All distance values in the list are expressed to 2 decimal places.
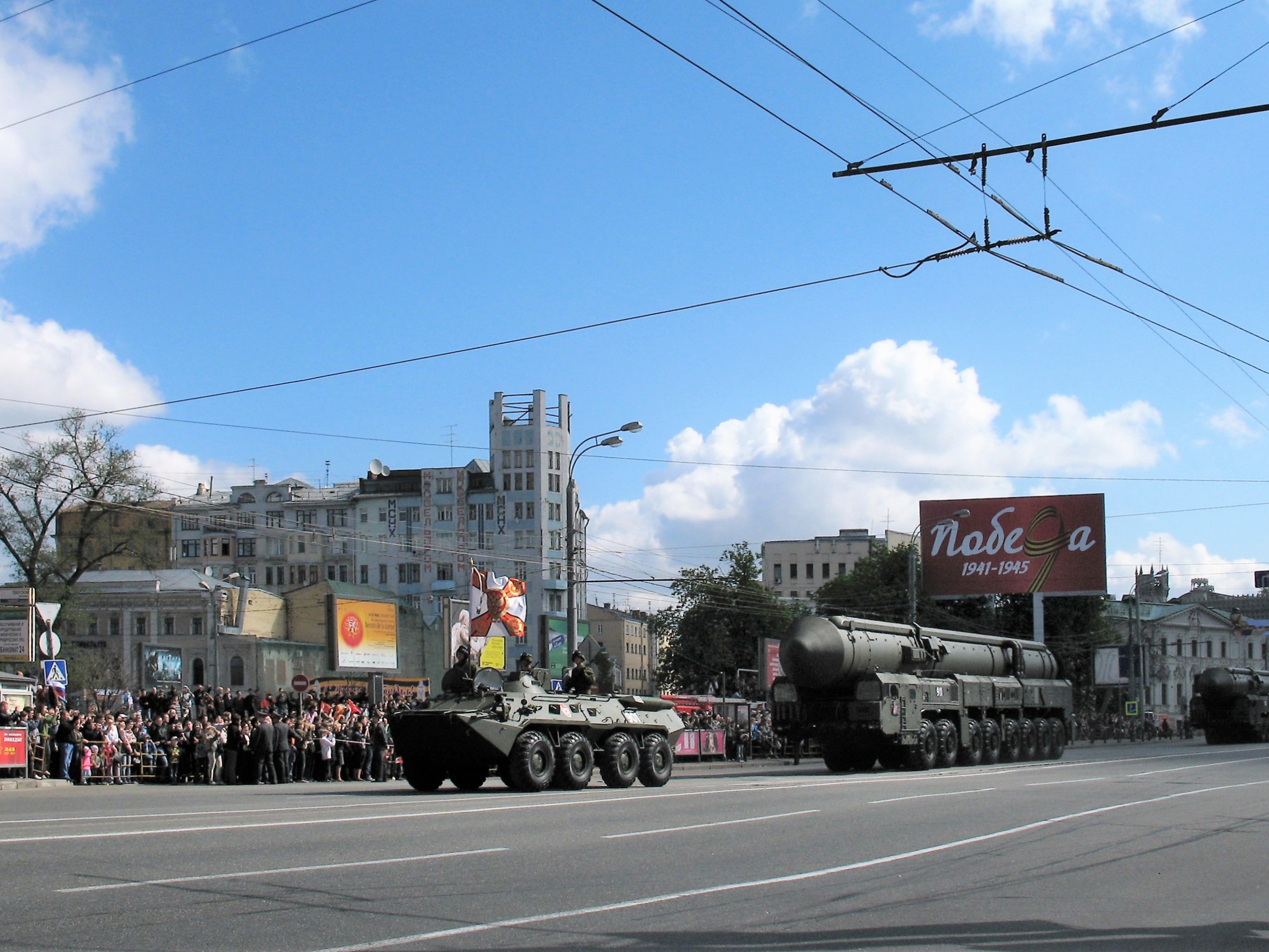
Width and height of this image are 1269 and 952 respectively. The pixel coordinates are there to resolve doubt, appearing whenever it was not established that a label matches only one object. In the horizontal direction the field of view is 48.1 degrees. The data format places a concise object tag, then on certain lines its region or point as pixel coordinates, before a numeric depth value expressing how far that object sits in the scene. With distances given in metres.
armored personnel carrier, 20.33
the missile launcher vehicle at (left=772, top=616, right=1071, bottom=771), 29.38
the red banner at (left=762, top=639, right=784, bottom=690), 39.59
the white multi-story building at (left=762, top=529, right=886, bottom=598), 145.25
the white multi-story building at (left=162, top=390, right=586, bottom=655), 101.19
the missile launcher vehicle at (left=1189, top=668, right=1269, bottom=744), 54.22
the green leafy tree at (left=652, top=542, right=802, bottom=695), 81.50
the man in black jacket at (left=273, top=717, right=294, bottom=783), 27.36
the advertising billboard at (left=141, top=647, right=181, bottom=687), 49.47
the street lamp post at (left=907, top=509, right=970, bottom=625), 41.39
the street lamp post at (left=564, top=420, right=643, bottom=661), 31.63
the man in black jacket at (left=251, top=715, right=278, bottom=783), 27.05
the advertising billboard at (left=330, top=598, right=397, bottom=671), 52.66
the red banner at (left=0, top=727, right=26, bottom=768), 25.56
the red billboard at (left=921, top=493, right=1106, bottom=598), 55.09
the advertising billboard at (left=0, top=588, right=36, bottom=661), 34.34
